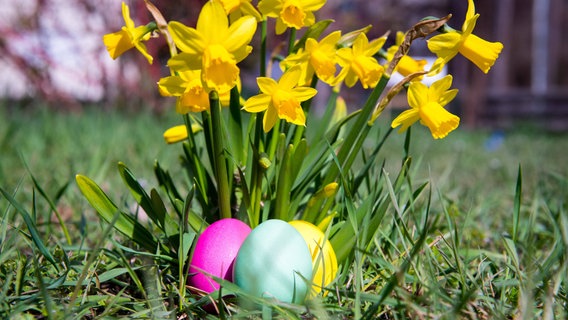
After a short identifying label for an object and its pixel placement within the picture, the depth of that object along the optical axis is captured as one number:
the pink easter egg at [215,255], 0.60
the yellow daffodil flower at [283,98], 0.58
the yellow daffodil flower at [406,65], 0.63
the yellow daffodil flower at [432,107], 0.59
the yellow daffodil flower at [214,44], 0.55
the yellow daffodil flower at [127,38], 0.58
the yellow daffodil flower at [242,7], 0.58
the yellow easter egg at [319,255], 0.59
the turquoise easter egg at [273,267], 0.58
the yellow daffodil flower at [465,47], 0.58
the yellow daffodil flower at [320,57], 0.60
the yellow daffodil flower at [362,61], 0.61
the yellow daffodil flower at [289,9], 0.58
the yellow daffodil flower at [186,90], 0.57
